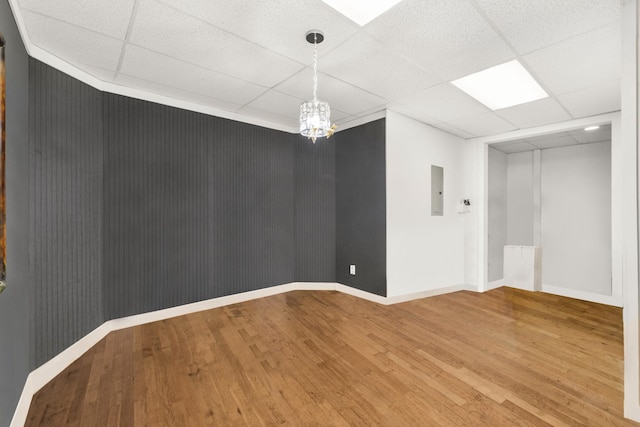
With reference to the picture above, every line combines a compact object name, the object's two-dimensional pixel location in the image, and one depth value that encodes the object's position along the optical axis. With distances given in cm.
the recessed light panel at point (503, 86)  265
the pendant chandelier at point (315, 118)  217
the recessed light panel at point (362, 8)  179
